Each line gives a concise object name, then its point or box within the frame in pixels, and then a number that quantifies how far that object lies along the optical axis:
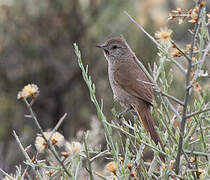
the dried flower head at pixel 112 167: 4.42
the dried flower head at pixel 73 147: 4.45
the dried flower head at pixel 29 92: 4.22
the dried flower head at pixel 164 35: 4.53
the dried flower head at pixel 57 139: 4.44
